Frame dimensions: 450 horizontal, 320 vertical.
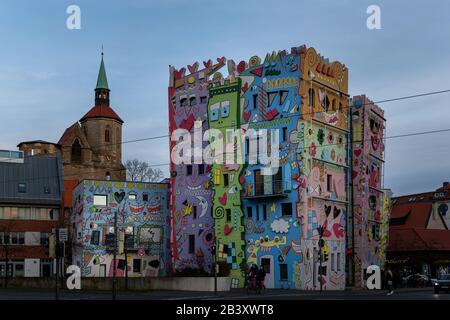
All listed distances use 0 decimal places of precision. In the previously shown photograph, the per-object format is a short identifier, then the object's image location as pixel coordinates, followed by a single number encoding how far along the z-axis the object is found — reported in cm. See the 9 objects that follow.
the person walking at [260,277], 4519
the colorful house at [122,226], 6488
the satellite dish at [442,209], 9075
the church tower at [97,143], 12412
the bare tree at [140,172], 10500
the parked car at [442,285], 4434
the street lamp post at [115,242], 3860
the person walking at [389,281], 4436
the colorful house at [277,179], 5309
